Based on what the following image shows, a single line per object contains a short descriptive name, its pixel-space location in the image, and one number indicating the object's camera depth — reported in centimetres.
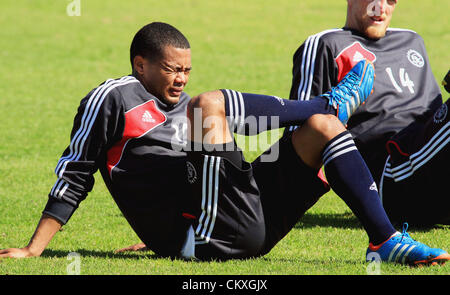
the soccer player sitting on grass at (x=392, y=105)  1168
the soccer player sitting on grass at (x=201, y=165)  878
